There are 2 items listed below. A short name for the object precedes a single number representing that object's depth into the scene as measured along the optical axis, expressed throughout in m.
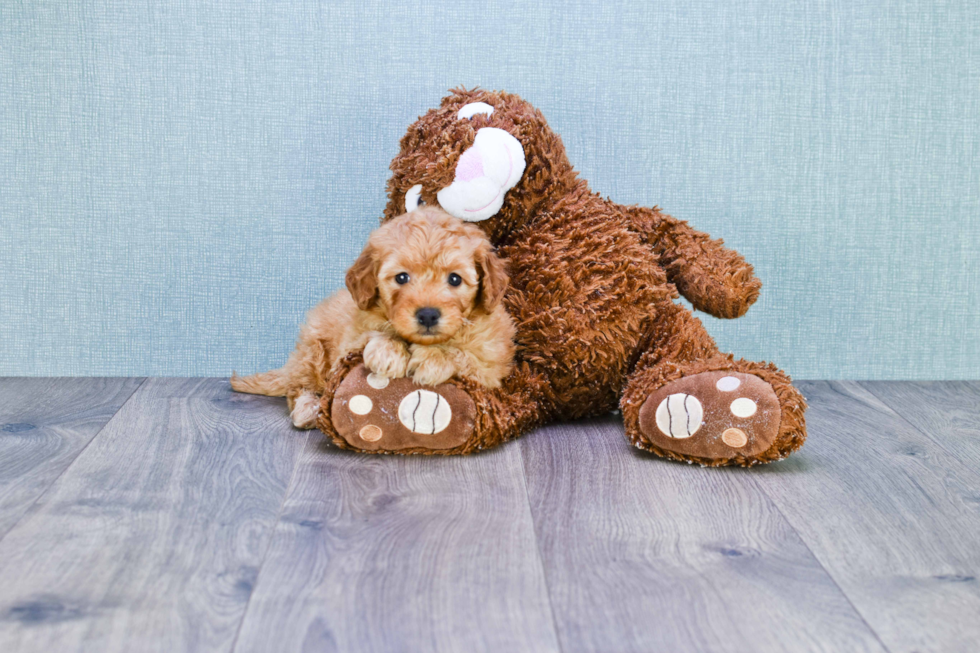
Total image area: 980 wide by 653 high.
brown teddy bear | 1.41
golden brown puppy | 1.38
